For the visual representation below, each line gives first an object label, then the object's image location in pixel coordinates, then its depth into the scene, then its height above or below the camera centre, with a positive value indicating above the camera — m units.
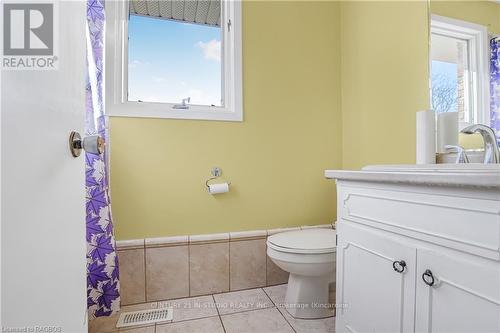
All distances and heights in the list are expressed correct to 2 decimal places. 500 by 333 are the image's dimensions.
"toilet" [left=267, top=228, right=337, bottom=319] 1.38 -0.50
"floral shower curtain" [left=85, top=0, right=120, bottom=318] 1.41 -0.22
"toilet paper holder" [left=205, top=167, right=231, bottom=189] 1.80 -0.03
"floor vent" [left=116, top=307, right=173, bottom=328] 1.47 -0.82
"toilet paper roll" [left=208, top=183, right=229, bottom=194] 1.75 -0.13
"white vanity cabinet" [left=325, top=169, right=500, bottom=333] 0.66 -0.26
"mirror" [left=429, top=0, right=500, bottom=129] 1.19 +0.51
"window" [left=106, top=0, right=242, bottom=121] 1.67 +0.73
